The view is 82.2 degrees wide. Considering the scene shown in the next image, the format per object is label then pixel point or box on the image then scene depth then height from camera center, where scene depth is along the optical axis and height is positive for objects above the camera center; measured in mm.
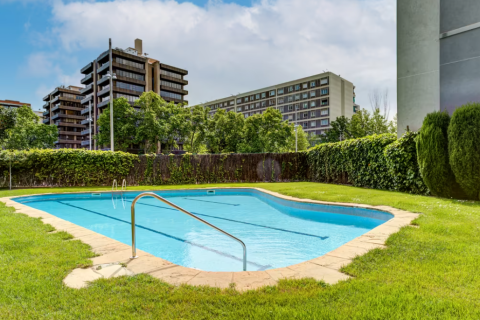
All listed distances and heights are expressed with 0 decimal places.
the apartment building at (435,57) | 9281 +3725
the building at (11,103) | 81812 +17852
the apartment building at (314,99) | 60031 +14107
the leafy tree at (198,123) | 37531 +5054
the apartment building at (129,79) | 50906 +16521
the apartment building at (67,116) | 71562 +11988
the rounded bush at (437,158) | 8383 +18
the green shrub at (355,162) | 11594 -166
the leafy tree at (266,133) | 34781 +3402
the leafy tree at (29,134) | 39856 +4366
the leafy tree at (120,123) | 37906 +5193
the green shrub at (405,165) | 9766 -225
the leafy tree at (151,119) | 37094 +5720
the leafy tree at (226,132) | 35625 +3585
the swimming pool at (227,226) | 5504 -1910
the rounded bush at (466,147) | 7637 +319
